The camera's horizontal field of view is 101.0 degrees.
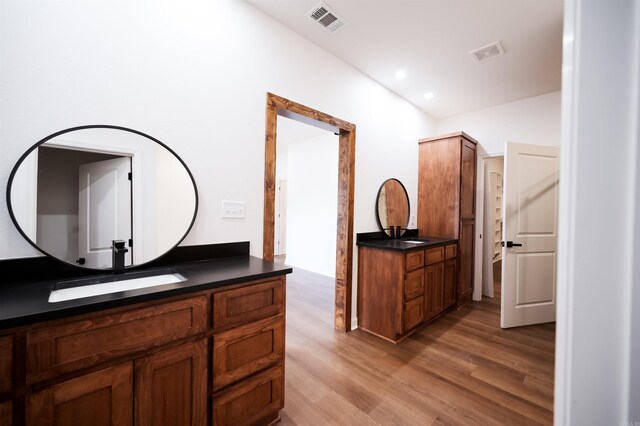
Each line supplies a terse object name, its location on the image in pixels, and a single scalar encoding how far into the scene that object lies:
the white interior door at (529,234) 2.89
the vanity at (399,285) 2.51
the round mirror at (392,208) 3.12
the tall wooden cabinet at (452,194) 3.35
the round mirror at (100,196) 1.25
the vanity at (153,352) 0.90
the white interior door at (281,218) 6.71
